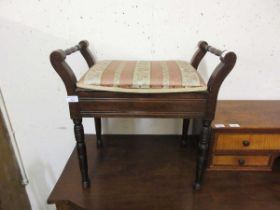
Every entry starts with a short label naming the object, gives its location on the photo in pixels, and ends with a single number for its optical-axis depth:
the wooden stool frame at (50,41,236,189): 0.67
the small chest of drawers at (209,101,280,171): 0.84
